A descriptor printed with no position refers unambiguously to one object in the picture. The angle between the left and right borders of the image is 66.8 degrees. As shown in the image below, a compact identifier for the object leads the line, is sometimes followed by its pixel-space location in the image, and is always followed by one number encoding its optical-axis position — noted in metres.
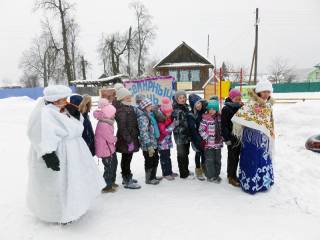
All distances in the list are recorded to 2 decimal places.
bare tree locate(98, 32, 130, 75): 33.45
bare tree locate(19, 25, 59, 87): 39.28
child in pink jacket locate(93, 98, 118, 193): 3.41
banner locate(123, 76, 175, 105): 5.07
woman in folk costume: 3.36
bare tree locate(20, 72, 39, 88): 49.62
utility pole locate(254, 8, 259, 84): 22.37
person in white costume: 2.59
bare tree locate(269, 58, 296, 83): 56.56
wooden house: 27.76
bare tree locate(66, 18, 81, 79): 32.30
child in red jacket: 3.81
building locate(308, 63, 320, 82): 56.25
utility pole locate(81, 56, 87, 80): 40.73
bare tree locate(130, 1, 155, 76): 32.72
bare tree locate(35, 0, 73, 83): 23.25
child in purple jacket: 3.72
